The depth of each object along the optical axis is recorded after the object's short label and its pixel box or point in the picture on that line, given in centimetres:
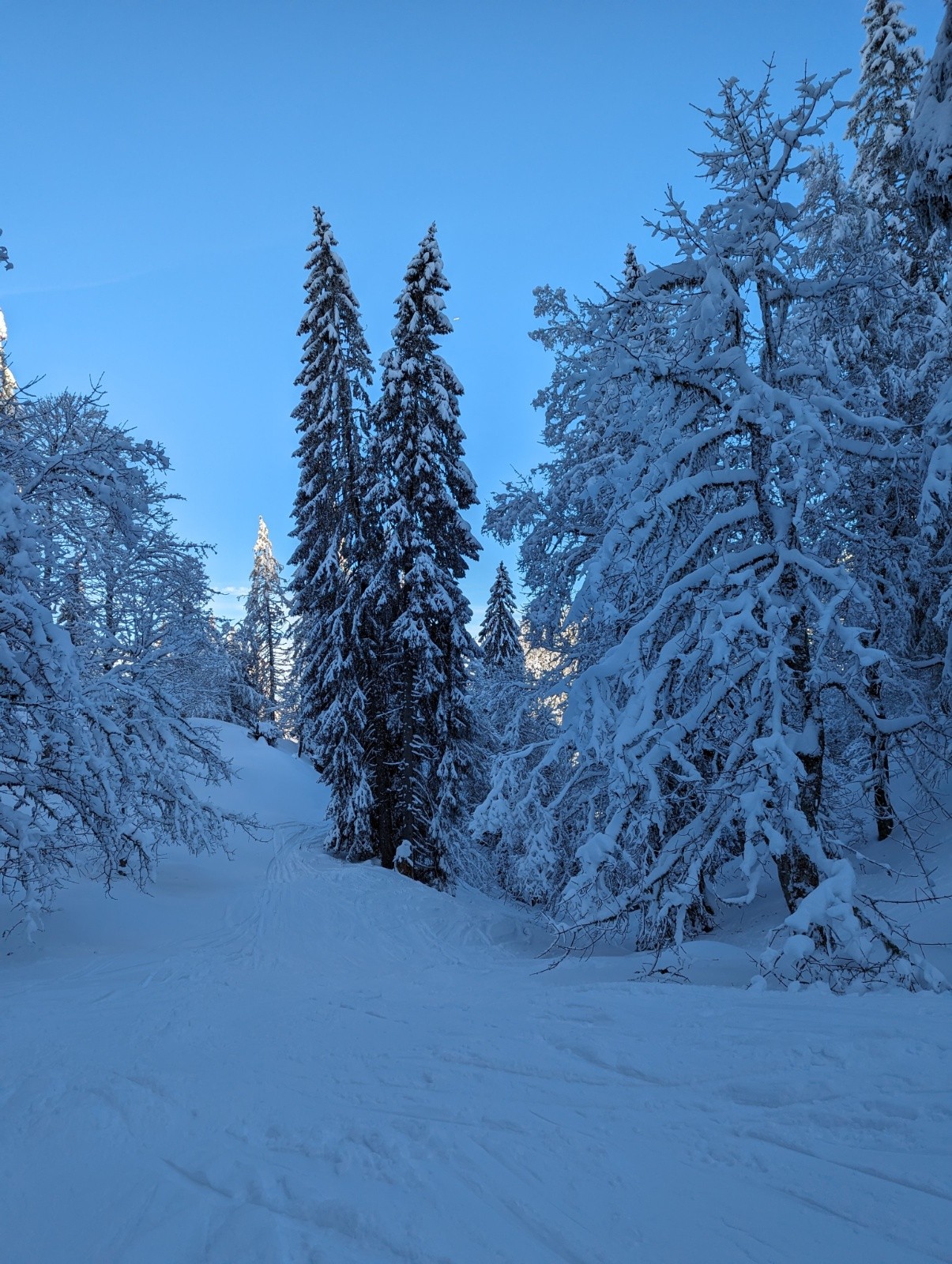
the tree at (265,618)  4622
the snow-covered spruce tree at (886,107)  1262
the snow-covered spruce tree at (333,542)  1545
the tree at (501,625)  2788
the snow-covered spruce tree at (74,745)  658
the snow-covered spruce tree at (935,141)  583
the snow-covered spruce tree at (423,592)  1455
